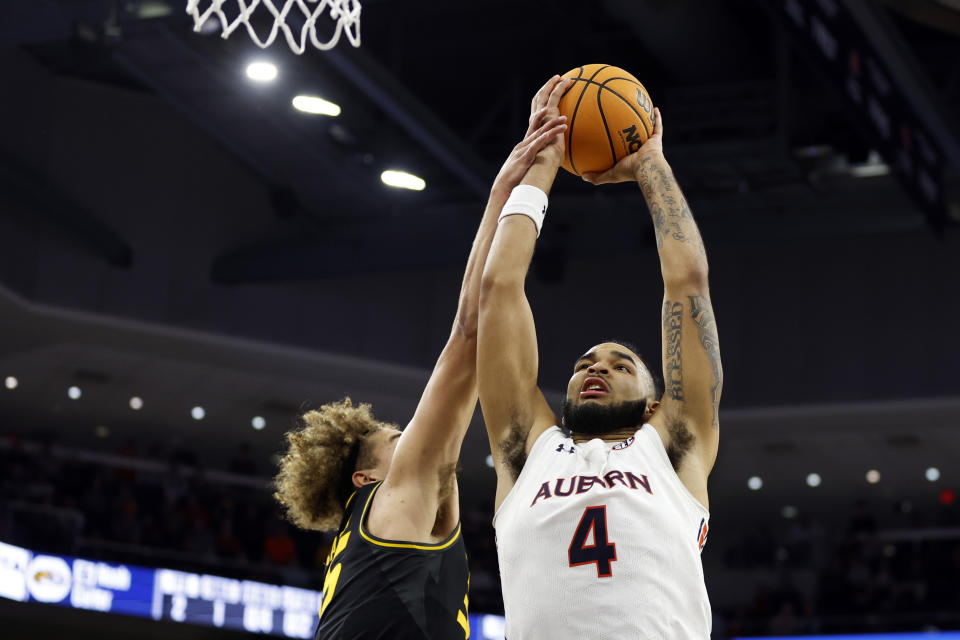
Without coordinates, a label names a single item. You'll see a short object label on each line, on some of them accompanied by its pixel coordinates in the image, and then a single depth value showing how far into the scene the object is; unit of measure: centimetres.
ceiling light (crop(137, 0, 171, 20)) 1087
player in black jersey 369
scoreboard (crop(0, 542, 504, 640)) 1188
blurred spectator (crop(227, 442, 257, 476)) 1945
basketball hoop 583
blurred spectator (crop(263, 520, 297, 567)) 1662
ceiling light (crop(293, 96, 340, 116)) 1195
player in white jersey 299
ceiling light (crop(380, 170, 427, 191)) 1381
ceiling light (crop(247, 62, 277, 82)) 1151
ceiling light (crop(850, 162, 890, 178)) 1472
